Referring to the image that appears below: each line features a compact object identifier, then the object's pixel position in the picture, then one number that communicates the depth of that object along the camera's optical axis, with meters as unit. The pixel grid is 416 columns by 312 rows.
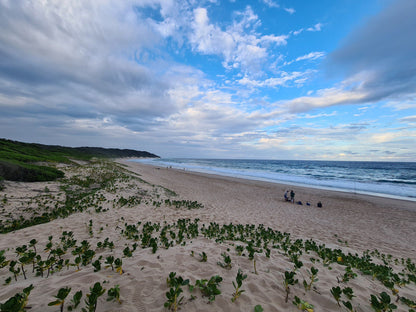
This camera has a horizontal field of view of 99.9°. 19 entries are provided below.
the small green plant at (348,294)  3.13
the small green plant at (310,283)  3.35
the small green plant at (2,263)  3.32
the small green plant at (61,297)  2.24
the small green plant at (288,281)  3.23
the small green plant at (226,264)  3.94
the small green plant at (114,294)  2.60
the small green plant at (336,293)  3.00
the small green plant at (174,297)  2.56
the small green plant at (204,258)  4.25
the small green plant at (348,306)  2.79
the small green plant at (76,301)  2.38
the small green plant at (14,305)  1.95
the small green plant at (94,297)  2.29
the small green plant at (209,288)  2.83
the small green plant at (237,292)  2.86
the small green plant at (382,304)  2.81
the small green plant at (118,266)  3.49
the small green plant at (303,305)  2.77
